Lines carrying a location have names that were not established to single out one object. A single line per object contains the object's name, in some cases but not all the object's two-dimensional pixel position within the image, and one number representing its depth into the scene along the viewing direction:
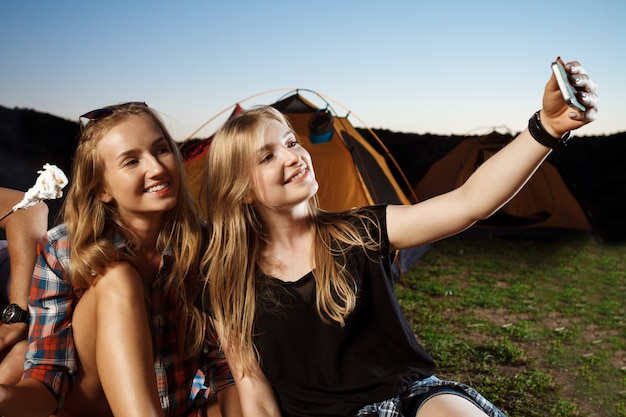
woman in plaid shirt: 1.47
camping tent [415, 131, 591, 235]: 6.59
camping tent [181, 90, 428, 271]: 4.66
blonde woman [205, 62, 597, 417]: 1.46
